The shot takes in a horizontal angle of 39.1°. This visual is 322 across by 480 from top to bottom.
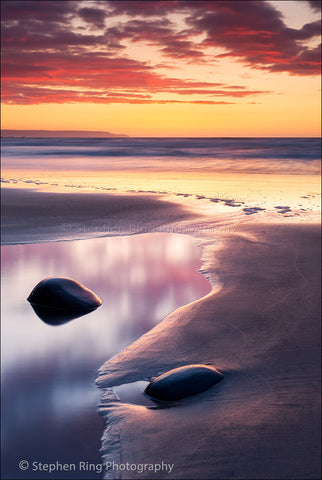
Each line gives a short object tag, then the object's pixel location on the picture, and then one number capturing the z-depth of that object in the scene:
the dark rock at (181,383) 3.29
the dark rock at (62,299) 5.10
